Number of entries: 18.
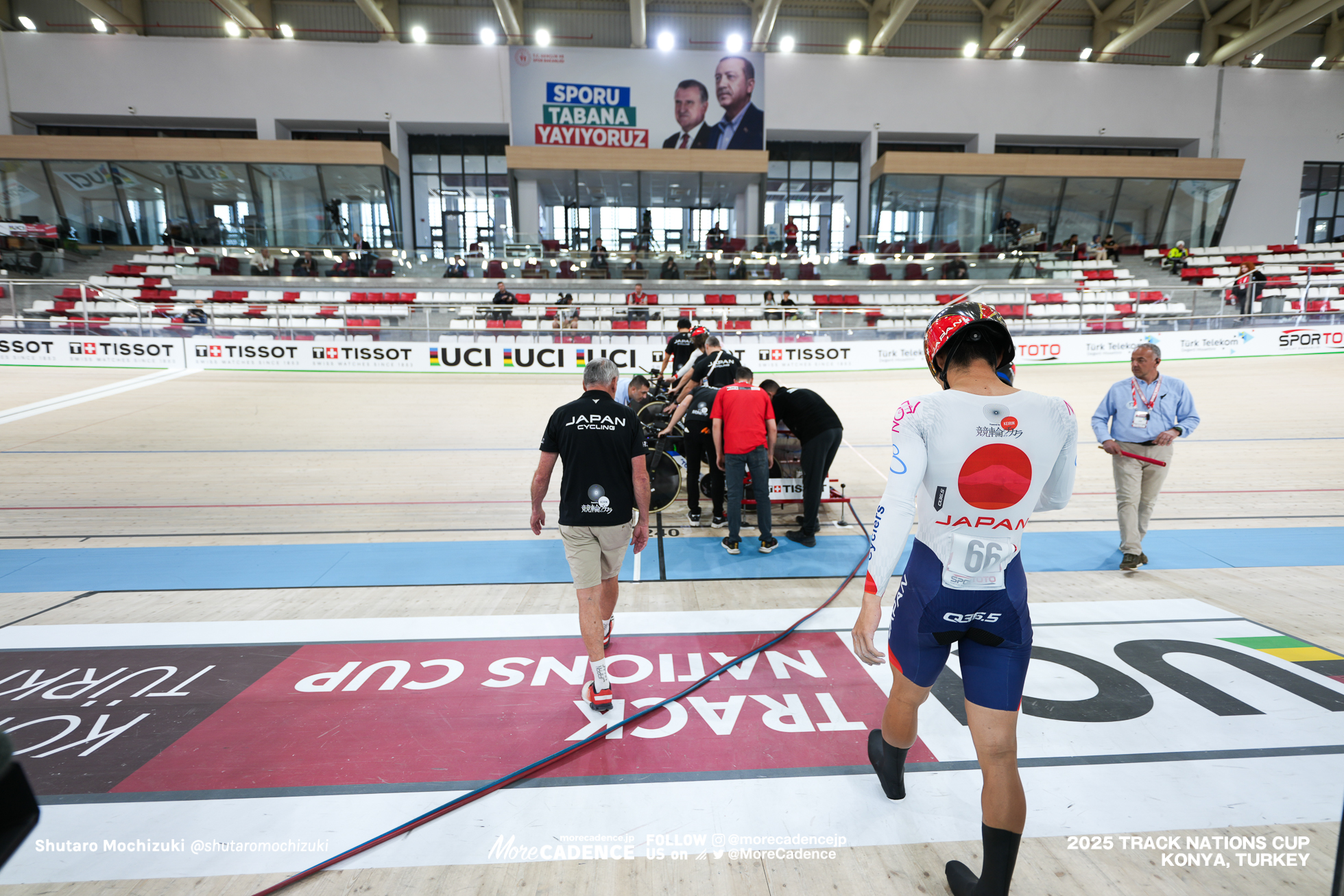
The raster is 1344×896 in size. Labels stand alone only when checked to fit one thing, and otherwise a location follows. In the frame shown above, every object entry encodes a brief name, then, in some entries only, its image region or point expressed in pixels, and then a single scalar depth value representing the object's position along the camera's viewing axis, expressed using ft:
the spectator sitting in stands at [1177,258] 70.85
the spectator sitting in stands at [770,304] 48.75
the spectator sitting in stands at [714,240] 68.37
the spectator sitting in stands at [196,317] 46.73
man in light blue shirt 13.66
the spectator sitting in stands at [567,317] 47.88
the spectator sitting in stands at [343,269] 64.34
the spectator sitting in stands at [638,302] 49.06
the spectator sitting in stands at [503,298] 53.42
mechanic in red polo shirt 15.37
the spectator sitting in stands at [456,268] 64.64
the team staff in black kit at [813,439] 16.15
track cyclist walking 5.30
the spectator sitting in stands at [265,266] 64.44
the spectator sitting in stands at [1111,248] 71.56
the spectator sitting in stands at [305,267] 64.23
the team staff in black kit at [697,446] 17.49
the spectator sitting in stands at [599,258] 64.69
